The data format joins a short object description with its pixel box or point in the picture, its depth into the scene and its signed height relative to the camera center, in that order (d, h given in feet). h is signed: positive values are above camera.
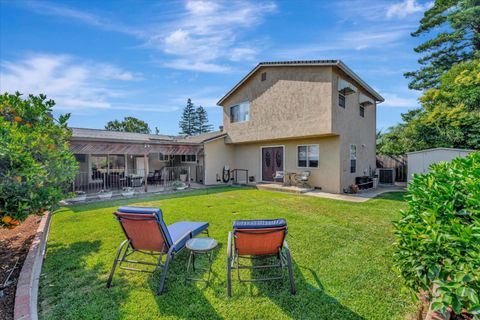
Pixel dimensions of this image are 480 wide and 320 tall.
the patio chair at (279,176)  44.50 -3.22
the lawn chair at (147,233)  10.87 -3.82
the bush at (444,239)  5.35 -2.33
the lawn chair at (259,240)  10.24 -3.96
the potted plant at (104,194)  35.10 -5.54
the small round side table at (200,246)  11.09 -4.52
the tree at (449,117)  44.63 +9.13
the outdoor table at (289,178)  43.57 -3.57
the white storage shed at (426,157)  38.67 +0.60
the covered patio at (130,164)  35.88 -0.73
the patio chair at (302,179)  41.01 -3.51
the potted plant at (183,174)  54.70 -3.48
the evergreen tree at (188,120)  172.65 +32.10
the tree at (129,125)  152.66 +25.31
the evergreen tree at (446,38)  58.44 +34.91
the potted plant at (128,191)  36.73 -5.39
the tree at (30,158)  11.56 +0.15
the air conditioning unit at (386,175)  49.78 -3.49
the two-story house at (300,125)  36.47 +6.82
